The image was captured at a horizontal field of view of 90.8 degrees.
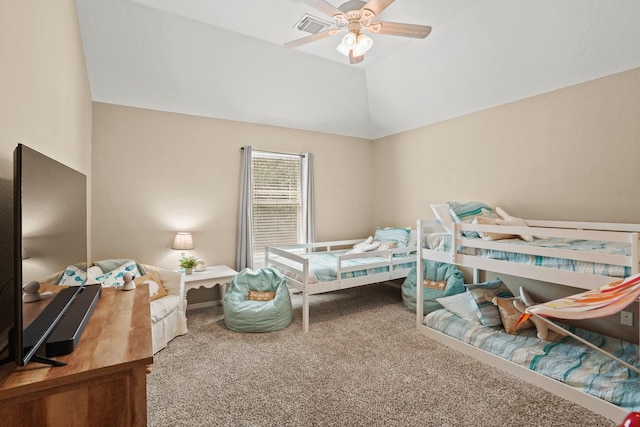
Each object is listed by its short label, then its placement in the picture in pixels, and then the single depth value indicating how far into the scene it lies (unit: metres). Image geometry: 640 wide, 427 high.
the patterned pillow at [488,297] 2.90
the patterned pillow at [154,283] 2.98
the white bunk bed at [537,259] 1.97
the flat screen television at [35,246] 0.89
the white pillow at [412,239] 4.20
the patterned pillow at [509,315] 2.78
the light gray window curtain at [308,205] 4.59
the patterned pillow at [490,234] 2.80
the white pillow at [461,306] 3.01
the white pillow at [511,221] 2.77
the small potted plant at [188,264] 3.51
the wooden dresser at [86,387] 0.86
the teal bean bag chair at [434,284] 3.59
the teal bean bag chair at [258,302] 3.11
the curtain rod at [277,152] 4.30
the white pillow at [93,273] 2.79
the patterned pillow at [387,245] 4.13
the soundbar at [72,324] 1.00
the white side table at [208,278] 3.33
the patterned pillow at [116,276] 2.79
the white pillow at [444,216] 3.03
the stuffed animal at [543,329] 2.64
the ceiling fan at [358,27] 2.19
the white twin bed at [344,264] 3.34
